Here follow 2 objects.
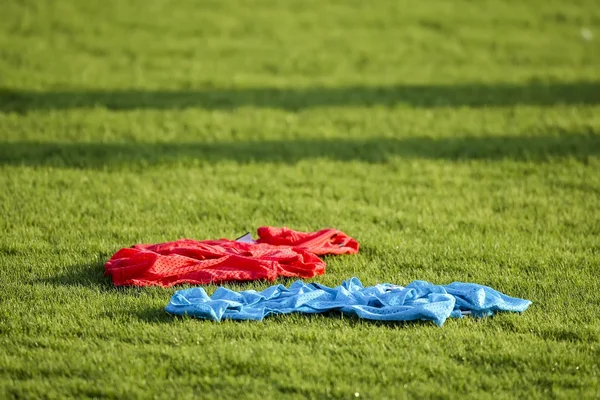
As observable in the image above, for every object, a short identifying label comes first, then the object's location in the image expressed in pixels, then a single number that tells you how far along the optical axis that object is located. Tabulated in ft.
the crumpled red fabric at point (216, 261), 45.65
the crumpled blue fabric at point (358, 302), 40.50
